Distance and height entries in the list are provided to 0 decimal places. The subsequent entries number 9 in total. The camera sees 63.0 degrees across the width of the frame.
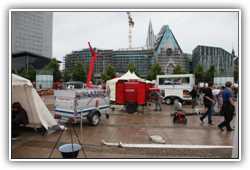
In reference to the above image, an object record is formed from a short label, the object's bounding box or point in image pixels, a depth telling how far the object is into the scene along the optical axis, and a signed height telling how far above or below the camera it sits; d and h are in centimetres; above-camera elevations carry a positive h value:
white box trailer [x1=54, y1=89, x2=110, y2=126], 554 -59
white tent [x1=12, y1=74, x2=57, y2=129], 485 -51
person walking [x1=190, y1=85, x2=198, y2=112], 1071 -58
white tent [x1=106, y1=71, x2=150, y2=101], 1242 +19
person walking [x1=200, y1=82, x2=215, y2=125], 614 -43
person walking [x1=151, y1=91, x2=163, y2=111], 960 -66
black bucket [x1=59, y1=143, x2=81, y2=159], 310 -103
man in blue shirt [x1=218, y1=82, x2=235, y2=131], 528 -51
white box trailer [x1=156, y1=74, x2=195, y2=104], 1218 -21
